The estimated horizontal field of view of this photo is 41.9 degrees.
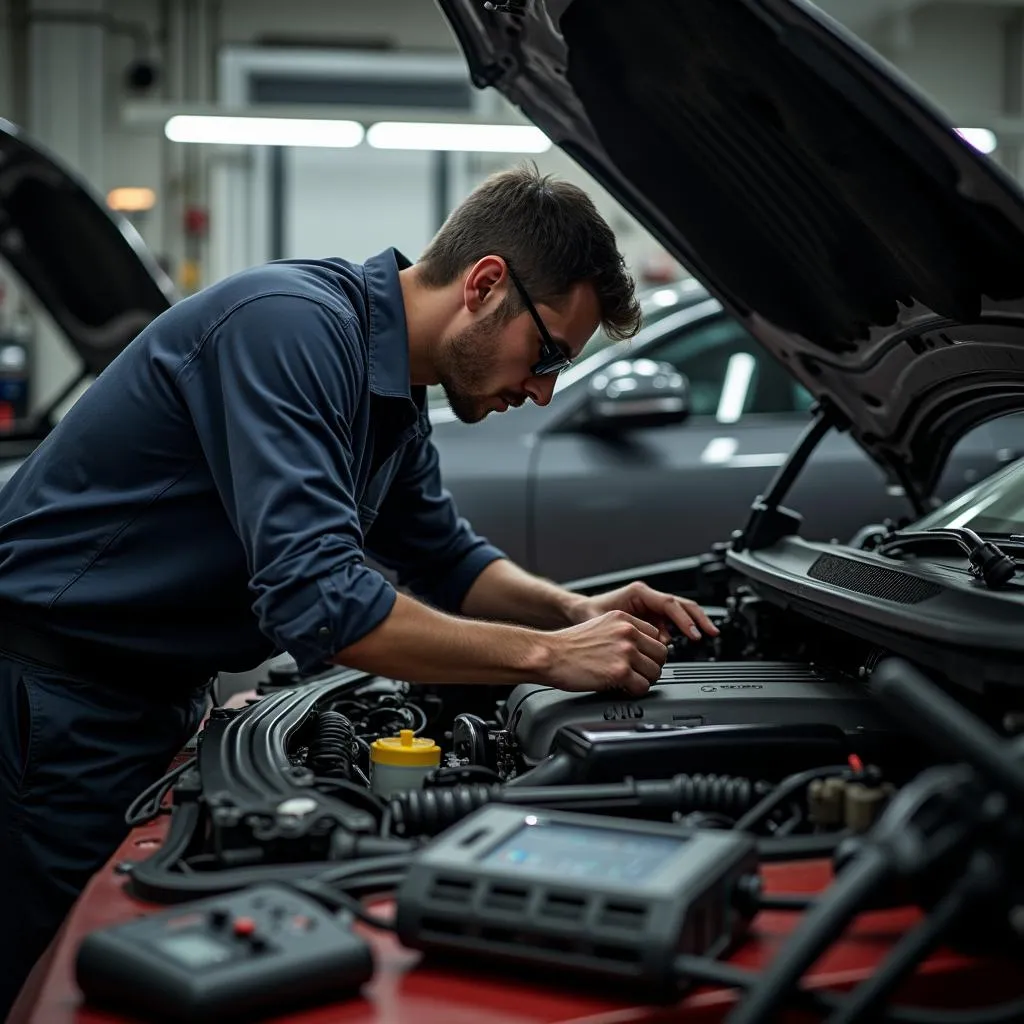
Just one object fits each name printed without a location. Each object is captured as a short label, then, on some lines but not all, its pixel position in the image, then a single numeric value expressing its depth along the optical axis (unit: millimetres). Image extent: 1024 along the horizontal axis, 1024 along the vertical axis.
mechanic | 1526
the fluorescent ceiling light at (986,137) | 8297
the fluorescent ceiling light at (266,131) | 7824
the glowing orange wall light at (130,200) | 9094
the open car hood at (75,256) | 3859
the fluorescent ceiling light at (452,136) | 7816
